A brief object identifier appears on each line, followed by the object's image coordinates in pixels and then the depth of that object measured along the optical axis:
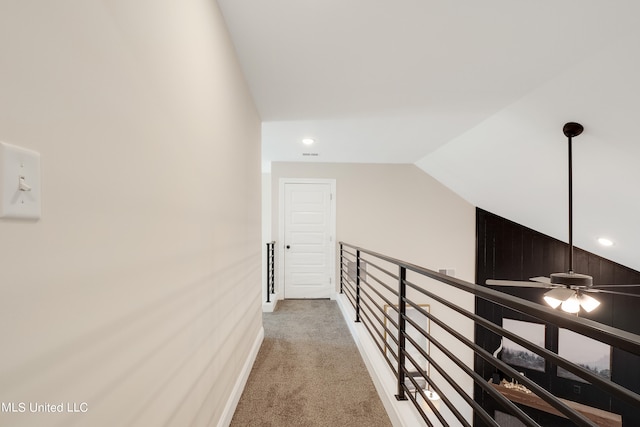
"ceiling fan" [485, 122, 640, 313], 2.25
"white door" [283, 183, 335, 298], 4.95
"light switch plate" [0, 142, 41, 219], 0.45
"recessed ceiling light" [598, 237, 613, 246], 3.86
